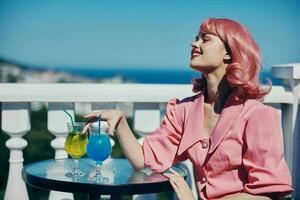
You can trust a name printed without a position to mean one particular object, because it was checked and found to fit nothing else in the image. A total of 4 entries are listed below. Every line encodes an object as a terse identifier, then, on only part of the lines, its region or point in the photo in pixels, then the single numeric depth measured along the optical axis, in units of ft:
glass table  7.67
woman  7.41
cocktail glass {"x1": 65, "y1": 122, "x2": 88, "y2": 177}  8.27
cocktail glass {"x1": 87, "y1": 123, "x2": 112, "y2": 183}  8.00
